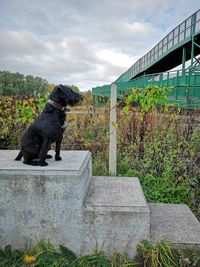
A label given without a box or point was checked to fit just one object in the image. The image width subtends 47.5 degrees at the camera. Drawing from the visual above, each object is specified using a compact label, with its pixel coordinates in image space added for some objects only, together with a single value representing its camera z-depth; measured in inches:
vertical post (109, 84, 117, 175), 157.2
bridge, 339.3
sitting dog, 88.2
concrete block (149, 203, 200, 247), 90.6
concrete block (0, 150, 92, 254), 87.5
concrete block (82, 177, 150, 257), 87.4
